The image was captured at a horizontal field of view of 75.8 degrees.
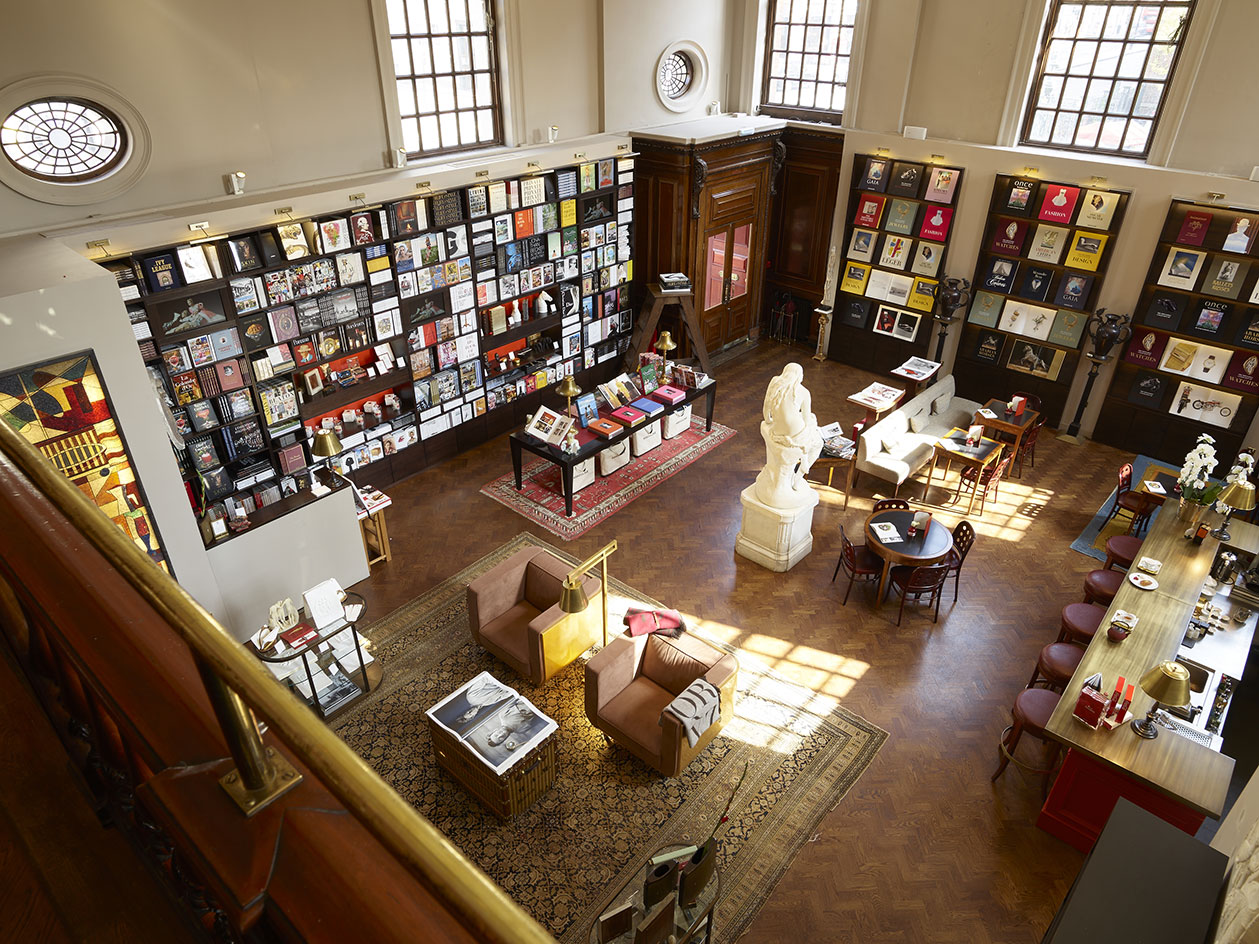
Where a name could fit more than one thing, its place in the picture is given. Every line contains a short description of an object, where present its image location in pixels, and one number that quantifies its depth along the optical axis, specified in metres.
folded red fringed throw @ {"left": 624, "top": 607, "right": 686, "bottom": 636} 6.35
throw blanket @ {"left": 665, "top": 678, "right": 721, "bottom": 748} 5.59
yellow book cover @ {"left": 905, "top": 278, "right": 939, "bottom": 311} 11.32
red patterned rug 8.84
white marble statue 7.44
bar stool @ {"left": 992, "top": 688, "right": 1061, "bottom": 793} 5.75
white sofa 9.28
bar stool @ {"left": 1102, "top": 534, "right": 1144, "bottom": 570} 7.70
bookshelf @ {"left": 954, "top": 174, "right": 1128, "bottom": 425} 9.85
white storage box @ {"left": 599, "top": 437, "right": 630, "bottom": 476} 9.46
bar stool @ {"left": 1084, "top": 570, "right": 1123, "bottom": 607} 7.18
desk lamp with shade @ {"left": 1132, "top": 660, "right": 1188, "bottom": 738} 5.01
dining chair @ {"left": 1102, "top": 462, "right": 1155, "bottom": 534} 8.52
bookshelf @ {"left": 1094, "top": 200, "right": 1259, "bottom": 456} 8.97
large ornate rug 5.29
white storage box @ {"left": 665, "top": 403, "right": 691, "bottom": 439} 10.32
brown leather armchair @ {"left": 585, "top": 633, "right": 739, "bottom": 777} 5.86
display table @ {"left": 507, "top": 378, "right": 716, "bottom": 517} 8.65
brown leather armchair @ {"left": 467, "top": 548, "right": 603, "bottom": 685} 6.57
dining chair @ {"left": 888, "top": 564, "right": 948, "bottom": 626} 7.22
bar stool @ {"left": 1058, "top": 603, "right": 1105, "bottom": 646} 6.63
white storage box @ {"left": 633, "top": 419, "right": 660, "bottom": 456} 9.91
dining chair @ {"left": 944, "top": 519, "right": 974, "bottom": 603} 7.45
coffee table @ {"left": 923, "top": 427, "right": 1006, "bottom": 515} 9.02
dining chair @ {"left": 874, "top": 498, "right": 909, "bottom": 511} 8.11
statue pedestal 7.93
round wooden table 7.31
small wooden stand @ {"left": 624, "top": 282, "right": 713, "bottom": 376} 11.01
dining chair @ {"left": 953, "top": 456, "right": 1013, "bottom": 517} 9.09
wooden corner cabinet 10.61
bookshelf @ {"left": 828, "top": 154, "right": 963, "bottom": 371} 10.98
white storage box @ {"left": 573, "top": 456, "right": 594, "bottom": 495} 9.20
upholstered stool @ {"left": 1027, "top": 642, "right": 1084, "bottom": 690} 6.16
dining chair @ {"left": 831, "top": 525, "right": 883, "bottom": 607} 7.56
